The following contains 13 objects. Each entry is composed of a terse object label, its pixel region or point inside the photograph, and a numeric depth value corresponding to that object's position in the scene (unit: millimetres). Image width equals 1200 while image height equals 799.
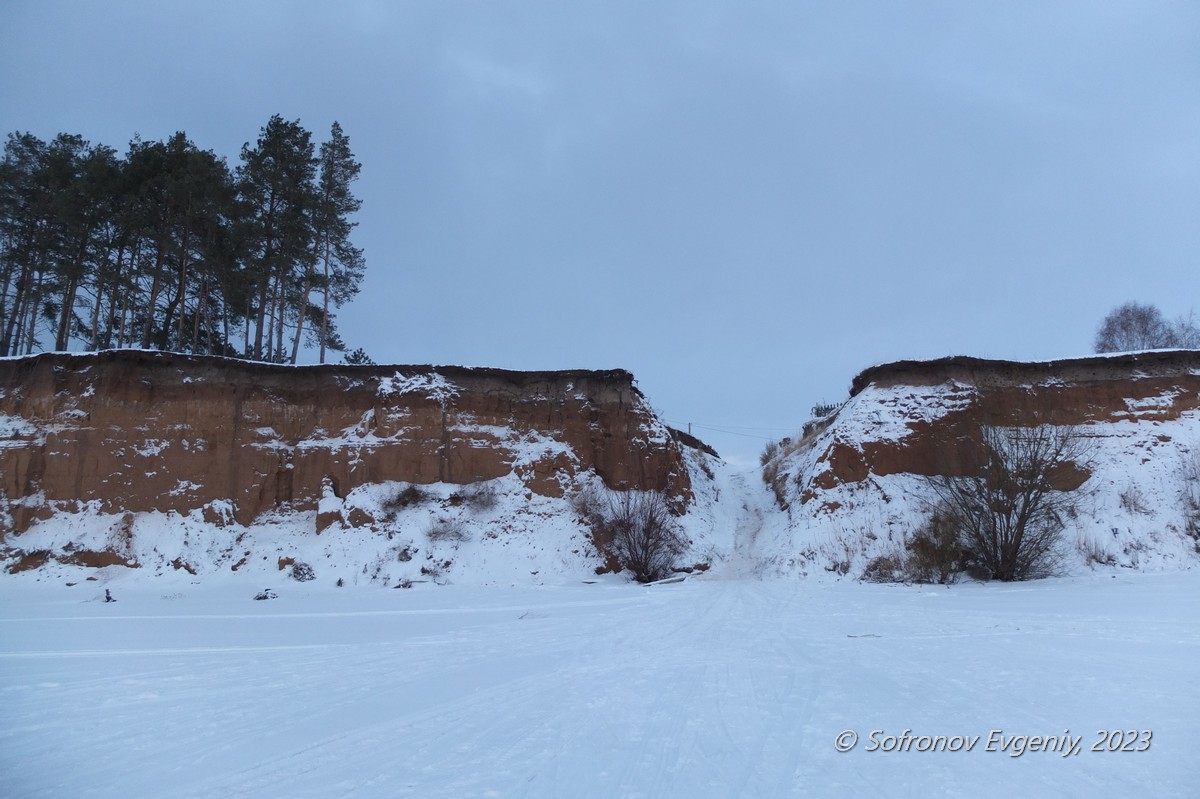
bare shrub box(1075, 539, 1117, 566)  19422
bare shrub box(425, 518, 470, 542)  23625
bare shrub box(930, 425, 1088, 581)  18781
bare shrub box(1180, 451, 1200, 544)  20081
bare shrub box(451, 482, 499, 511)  25016
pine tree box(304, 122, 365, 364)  31500
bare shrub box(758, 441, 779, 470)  42812
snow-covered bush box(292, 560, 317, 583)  21828
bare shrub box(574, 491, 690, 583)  22734
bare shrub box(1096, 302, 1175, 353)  46500
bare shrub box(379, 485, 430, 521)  24484
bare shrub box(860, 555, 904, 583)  20047
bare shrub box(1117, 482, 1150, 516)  20719
